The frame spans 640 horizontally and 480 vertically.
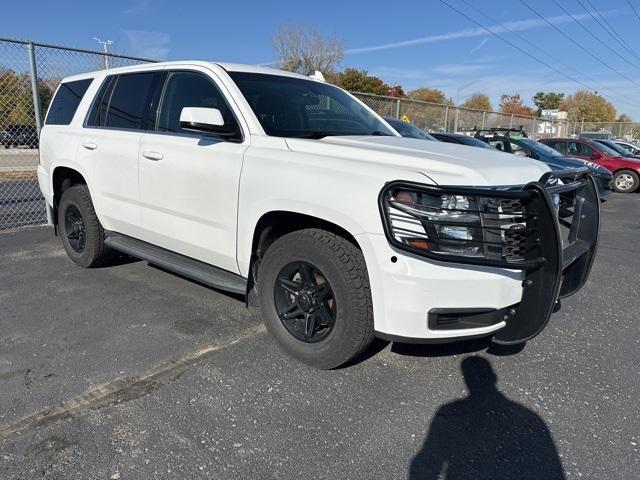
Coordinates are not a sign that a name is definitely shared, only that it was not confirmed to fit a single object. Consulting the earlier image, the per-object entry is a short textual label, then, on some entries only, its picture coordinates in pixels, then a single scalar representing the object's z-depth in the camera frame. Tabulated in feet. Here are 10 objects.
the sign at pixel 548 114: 195.12
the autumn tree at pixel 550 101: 302.25
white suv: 8.30
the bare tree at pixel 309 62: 150.61
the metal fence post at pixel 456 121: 67.05
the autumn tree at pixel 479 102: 279.69
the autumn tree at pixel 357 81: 173.37
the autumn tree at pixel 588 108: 263.08
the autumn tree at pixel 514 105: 281.39
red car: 48.78
